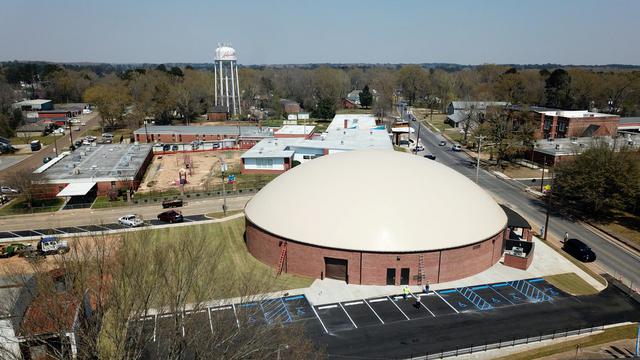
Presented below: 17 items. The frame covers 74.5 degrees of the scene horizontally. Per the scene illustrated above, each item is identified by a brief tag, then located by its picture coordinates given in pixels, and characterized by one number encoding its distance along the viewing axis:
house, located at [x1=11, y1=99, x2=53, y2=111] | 130.62
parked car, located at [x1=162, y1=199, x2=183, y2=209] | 50.50
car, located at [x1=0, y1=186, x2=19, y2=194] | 54.32
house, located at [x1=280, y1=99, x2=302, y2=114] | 140.25
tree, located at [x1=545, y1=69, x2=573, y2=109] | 132.00
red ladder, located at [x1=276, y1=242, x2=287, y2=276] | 32.72
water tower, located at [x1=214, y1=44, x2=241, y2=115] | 127.31
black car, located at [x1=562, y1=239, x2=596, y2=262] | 36.44
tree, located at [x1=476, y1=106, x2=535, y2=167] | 70.75
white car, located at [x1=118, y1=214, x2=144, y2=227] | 44.25
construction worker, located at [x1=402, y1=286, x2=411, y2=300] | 29.75
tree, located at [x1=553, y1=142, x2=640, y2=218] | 44.09
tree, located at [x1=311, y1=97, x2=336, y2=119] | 125.62
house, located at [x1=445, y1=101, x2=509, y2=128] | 92.39
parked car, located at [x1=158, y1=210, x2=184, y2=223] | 45.75
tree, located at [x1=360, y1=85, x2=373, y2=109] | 156.01
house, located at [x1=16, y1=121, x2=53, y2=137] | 103.31
